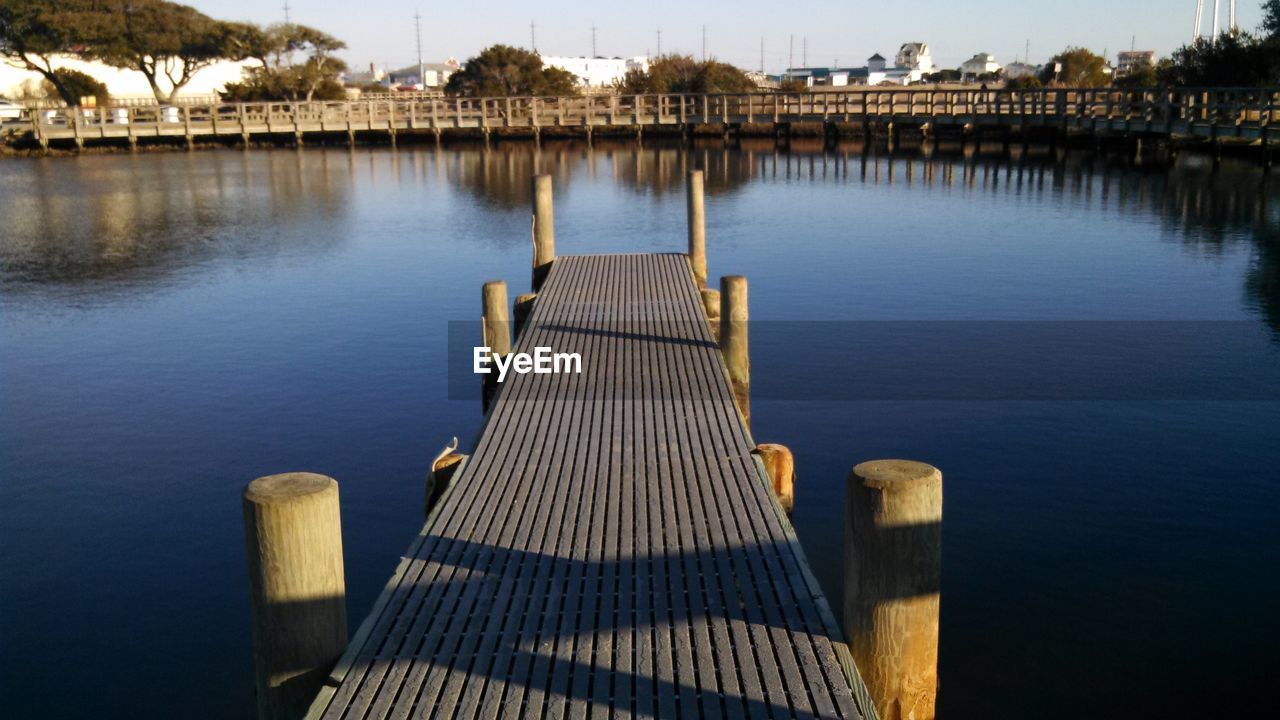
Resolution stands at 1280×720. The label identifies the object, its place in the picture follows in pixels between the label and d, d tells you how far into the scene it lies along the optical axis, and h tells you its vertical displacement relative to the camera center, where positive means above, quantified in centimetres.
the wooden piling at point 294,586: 451 -170
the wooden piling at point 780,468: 743 -209
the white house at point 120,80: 6169 +341
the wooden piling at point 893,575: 470 -178
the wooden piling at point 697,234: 1456 -124
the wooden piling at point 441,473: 733 -204
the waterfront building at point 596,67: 12862 +733
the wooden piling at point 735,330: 987 -164
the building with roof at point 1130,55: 13062 +779
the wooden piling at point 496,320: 1046 -161
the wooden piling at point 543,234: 1443 -120
